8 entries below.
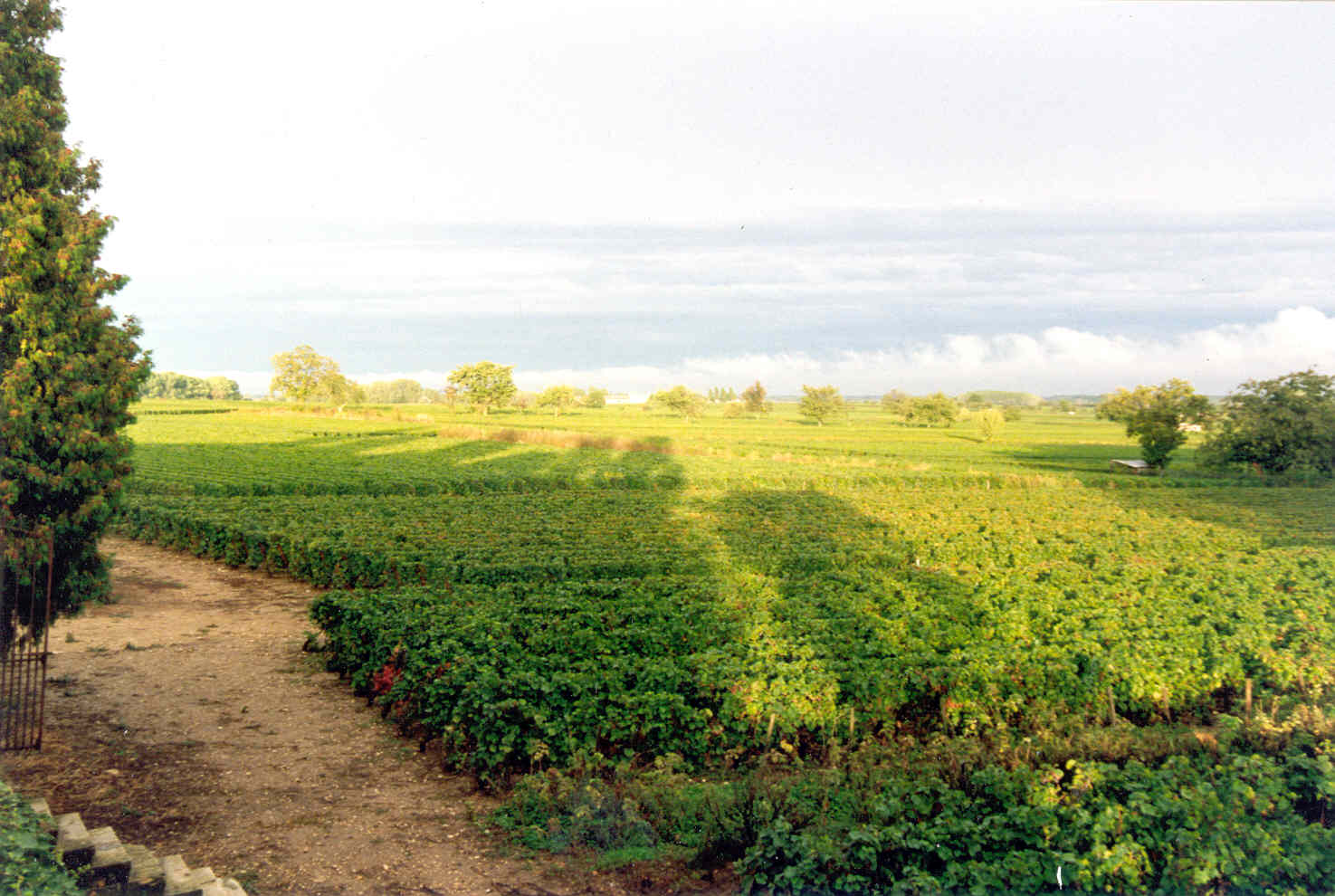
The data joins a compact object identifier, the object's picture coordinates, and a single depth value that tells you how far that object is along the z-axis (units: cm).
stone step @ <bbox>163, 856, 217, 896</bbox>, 613
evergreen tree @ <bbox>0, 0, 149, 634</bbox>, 980
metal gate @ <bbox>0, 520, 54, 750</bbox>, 977
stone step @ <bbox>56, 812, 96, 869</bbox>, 616
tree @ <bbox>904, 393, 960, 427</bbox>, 11162
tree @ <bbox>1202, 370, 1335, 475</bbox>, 5803
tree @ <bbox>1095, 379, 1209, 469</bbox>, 6203
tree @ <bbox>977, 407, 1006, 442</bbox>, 8450
